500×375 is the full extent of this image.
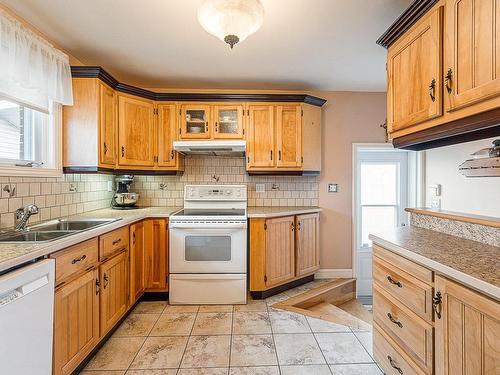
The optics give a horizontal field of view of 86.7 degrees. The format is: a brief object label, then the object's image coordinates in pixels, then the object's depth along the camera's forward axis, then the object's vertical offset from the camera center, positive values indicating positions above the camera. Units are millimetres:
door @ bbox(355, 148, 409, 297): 3615 -134
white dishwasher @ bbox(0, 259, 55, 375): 1041 -564
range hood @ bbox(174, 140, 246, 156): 2834 +442
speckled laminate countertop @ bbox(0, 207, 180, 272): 1152 -297
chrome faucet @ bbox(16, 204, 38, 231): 1740 -184
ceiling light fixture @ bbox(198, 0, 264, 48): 1400 +929
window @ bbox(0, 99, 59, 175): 1853 +374
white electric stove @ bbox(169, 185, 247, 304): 2631 -746
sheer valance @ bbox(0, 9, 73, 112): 1688 +852
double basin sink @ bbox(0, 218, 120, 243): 1649 -302
